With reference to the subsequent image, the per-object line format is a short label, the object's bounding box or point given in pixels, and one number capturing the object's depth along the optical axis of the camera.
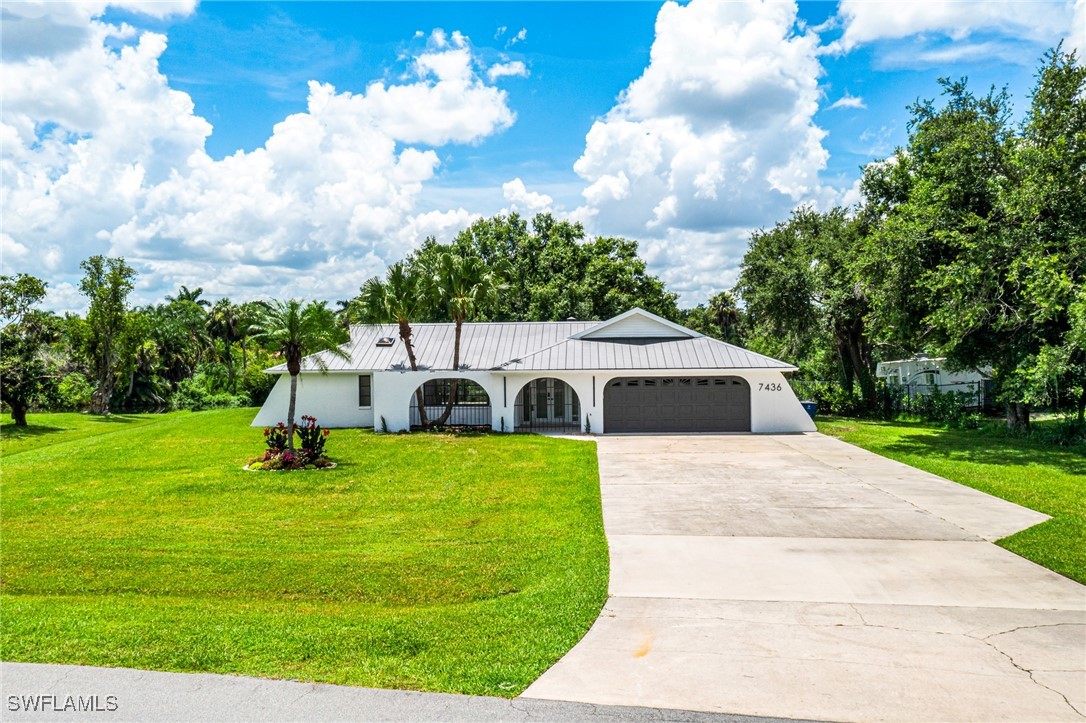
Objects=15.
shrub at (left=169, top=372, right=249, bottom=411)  42.28
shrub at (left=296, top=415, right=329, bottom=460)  17.05
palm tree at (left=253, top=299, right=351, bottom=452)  17.05
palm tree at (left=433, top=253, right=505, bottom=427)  24.41
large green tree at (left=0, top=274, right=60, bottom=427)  26.48
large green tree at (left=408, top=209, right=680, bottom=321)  38.38
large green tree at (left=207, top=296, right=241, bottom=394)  50.56
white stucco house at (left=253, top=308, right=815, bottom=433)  25.09
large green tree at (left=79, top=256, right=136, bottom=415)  34.28
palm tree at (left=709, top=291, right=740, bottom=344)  62.31
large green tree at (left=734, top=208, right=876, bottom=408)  29.47
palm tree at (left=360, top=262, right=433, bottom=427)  24.31
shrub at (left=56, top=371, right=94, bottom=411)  37.69
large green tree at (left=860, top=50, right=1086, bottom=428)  17.81
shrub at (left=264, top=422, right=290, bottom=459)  17.11
